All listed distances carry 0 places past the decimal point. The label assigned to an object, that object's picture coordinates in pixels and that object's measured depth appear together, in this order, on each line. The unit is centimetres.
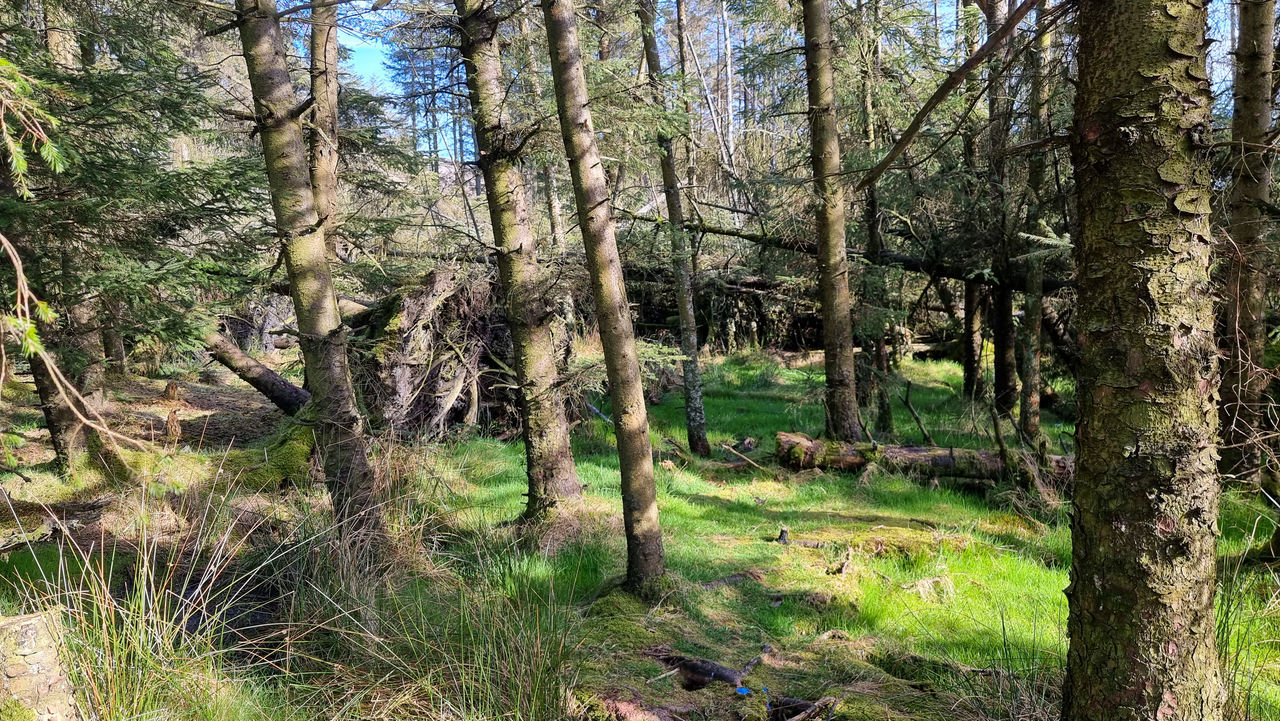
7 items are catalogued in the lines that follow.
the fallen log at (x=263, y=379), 903
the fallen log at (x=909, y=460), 745
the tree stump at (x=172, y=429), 823
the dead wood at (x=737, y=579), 495
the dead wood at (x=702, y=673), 338
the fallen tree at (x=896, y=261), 977
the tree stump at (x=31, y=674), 218
